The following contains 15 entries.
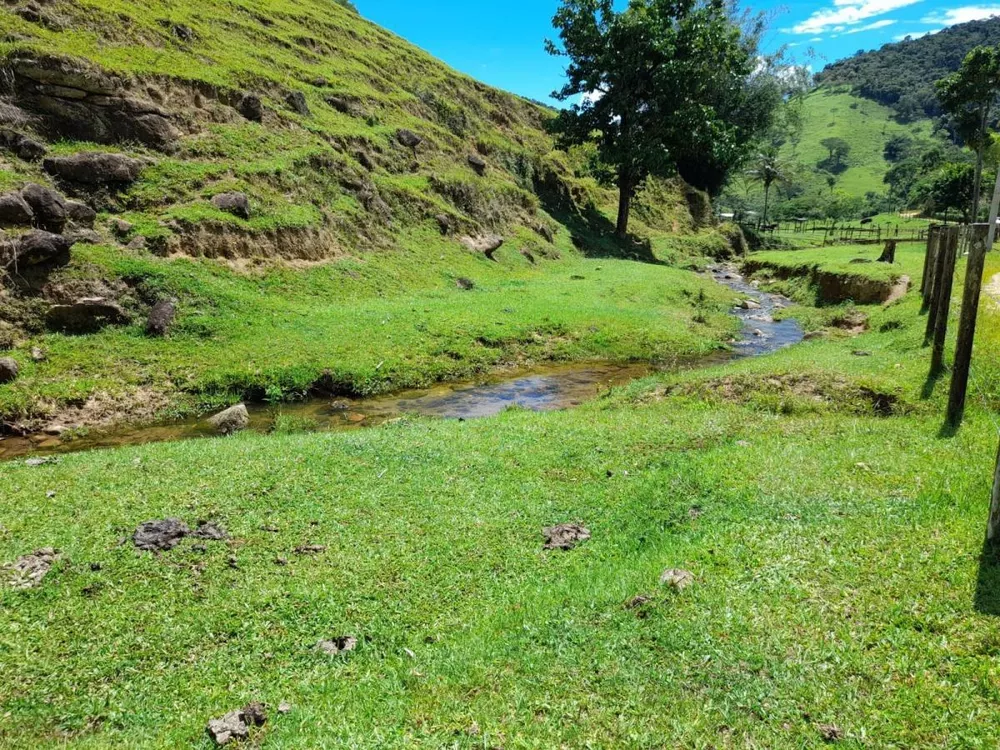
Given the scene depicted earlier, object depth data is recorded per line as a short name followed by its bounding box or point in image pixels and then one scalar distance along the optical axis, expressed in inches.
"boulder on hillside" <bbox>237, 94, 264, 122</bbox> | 1183.6
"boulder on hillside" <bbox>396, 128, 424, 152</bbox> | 1547.7
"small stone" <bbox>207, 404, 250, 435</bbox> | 605.6
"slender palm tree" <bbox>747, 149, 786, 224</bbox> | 3351.4
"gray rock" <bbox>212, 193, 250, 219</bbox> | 965.2
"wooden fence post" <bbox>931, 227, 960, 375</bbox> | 524.4
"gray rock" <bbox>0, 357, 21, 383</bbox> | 617.6
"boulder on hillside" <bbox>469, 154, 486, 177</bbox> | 1769.2
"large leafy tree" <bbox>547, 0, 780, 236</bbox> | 1782.7
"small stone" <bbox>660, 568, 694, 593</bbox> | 265.5
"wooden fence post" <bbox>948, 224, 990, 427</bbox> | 382.3
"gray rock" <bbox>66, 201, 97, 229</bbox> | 805.2
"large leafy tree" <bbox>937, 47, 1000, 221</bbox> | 2032.5
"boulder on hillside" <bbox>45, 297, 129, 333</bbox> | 705.0
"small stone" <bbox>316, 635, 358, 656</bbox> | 258.4
